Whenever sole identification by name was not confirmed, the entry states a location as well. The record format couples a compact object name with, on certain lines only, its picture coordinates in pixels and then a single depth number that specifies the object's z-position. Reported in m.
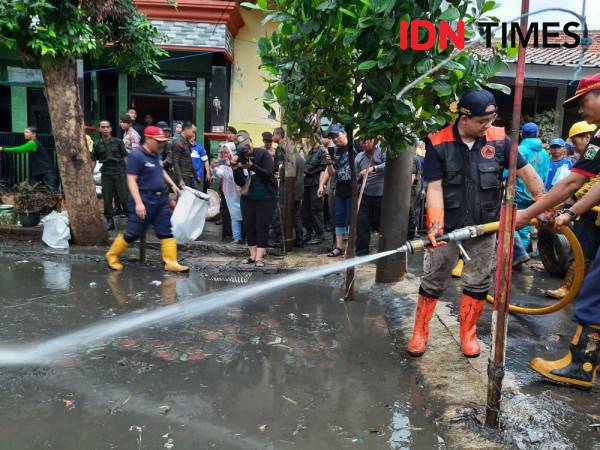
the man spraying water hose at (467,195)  3.74
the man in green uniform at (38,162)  9.87
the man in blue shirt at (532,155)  7.08
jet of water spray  3.74
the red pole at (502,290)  2.61
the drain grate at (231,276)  6.25
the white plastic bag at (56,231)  7.59
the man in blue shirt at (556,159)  7.74
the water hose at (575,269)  4.17
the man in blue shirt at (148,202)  6.30
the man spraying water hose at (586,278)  3.14
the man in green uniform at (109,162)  8.88
